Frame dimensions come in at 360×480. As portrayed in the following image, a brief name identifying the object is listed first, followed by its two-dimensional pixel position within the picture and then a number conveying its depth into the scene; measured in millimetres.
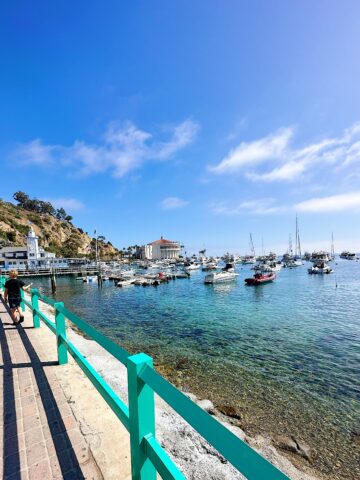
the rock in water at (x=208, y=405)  6839
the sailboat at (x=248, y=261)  111681
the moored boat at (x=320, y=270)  58719
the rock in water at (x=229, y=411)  7138
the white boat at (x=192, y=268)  74500
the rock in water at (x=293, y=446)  5883
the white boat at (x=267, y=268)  61562
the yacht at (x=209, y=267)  72606
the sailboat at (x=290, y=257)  87562
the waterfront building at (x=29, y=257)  69125
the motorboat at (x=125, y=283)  45406
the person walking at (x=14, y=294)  9086
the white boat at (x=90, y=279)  52072
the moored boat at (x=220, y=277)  46006
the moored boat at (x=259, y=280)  42828
